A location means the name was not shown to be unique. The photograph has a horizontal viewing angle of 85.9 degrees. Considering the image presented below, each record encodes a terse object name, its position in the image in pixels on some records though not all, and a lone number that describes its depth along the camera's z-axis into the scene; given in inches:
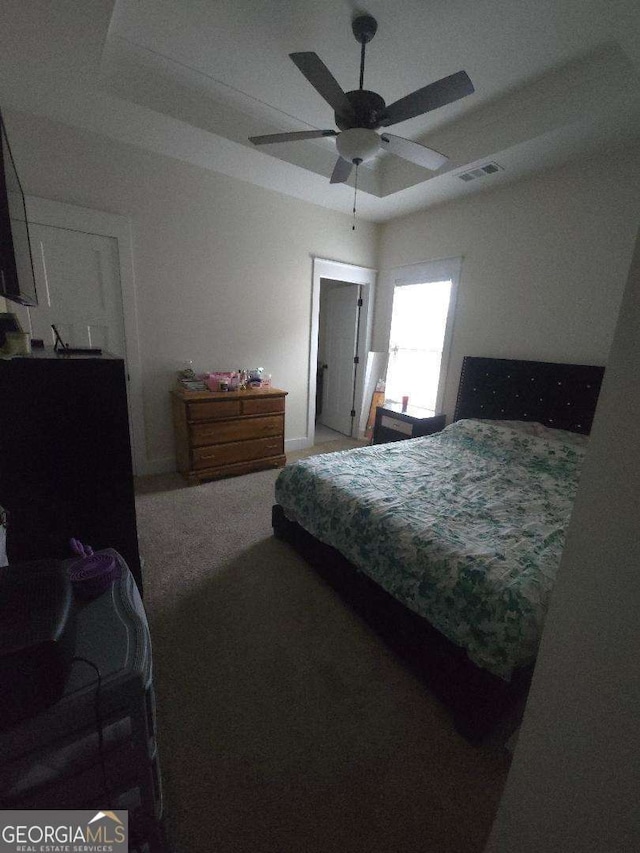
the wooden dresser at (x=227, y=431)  122.6
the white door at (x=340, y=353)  187.5
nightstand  141.6
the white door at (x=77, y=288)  104.7
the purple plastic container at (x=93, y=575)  38.3
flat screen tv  45.5
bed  48.2
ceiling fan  63.5
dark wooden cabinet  51.7
